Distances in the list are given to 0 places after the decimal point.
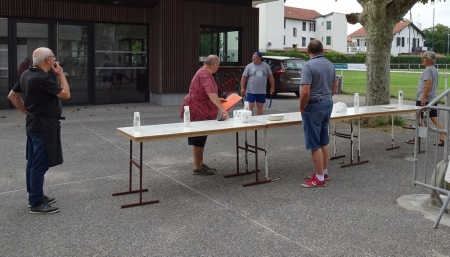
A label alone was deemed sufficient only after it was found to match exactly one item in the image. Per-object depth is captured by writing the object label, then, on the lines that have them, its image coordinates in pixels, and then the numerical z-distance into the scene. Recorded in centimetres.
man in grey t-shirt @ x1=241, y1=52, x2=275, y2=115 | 977
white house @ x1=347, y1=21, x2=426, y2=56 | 9867
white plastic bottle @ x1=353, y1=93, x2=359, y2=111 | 858
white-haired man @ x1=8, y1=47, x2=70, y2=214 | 519
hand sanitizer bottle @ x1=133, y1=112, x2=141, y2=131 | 595
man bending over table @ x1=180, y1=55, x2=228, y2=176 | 668
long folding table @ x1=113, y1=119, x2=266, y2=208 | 563
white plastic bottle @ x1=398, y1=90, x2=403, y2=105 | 935
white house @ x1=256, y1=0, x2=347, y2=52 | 8597
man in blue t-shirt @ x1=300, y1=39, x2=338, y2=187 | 627
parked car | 1894
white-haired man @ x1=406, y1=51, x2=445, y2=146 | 867
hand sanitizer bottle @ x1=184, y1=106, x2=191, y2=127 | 625
